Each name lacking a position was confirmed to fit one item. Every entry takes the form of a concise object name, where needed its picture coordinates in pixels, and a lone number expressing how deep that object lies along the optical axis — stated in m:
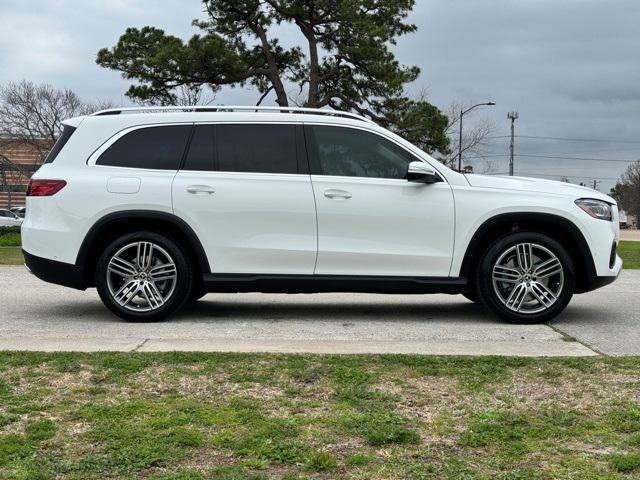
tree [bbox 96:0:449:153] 26.30
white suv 6.28
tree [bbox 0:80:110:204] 44.66
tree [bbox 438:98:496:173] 28.30
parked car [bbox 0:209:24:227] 44.41
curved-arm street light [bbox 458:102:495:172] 36.37
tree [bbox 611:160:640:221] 93.44
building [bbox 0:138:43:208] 47.62
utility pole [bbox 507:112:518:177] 45.03
